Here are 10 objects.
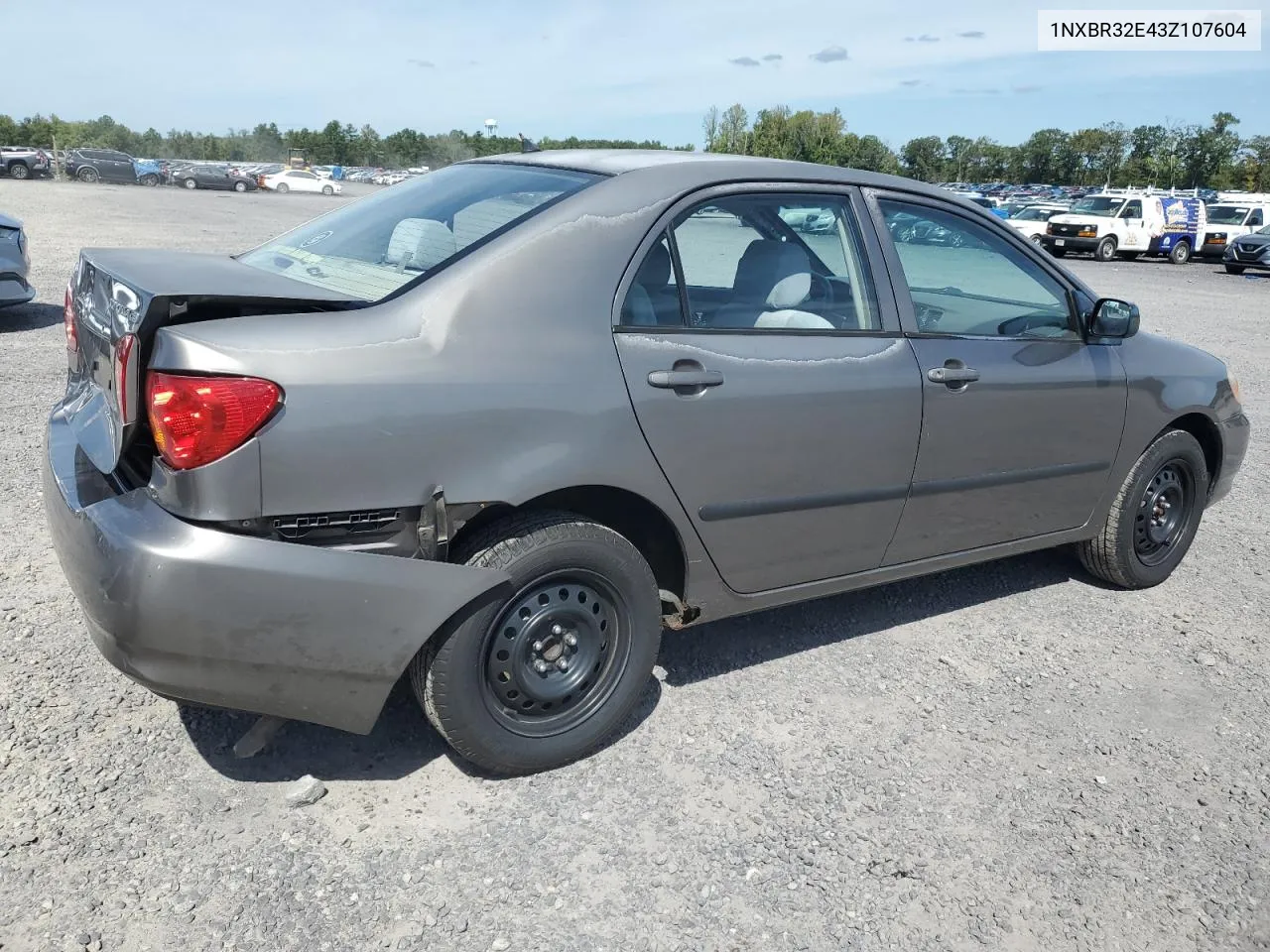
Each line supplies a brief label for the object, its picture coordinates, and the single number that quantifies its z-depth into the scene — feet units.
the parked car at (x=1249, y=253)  85.81
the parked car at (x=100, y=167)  160.56
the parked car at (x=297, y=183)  172.35
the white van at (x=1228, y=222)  99.60
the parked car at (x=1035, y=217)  102.06
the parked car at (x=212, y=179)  167.02
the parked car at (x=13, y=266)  29.12
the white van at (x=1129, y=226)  94.89
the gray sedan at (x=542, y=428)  8.02
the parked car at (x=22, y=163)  148.77
